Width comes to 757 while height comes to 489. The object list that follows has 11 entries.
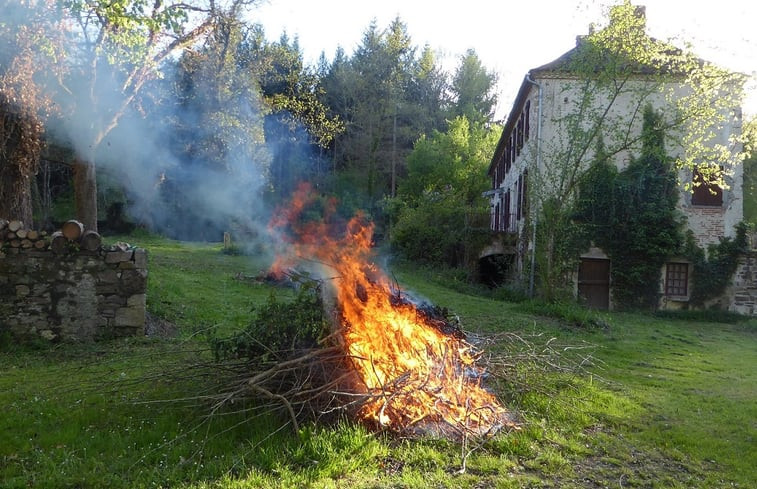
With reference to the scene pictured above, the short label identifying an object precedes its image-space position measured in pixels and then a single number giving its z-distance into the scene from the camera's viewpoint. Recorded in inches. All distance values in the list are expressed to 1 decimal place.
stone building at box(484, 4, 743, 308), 636.1
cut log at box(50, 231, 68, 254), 328.8
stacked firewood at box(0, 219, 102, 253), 326.6
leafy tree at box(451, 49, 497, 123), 1851.6
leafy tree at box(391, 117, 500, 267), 953.5
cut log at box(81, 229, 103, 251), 336.2
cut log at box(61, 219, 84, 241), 332.2
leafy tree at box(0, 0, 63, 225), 370.3
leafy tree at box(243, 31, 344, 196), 1053.2
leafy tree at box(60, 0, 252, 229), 420.8
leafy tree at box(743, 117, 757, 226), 795.2
